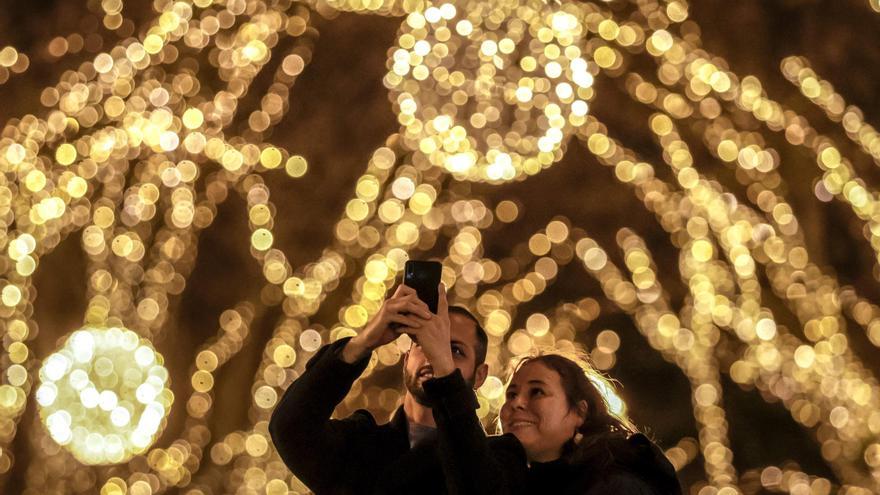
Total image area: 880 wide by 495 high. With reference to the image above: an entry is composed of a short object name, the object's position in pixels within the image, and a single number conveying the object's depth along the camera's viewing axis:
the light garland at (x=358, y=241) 12.74
